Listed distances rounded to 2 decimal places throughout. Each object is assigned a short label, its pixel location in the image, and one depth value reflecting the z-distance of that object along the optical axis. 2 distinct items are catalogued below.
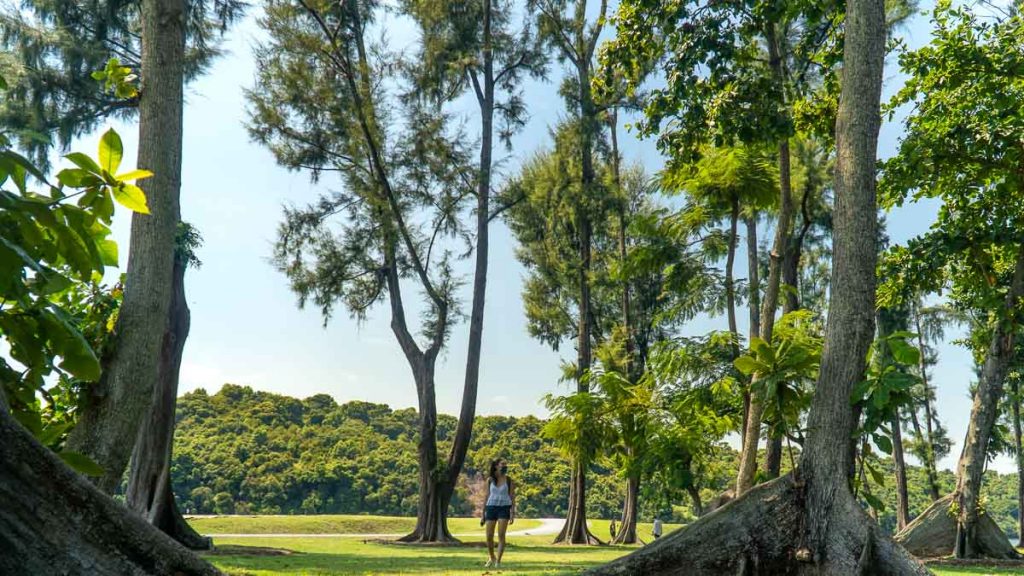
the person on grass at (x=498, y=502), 11.45
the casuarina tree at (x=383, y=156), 20.84
